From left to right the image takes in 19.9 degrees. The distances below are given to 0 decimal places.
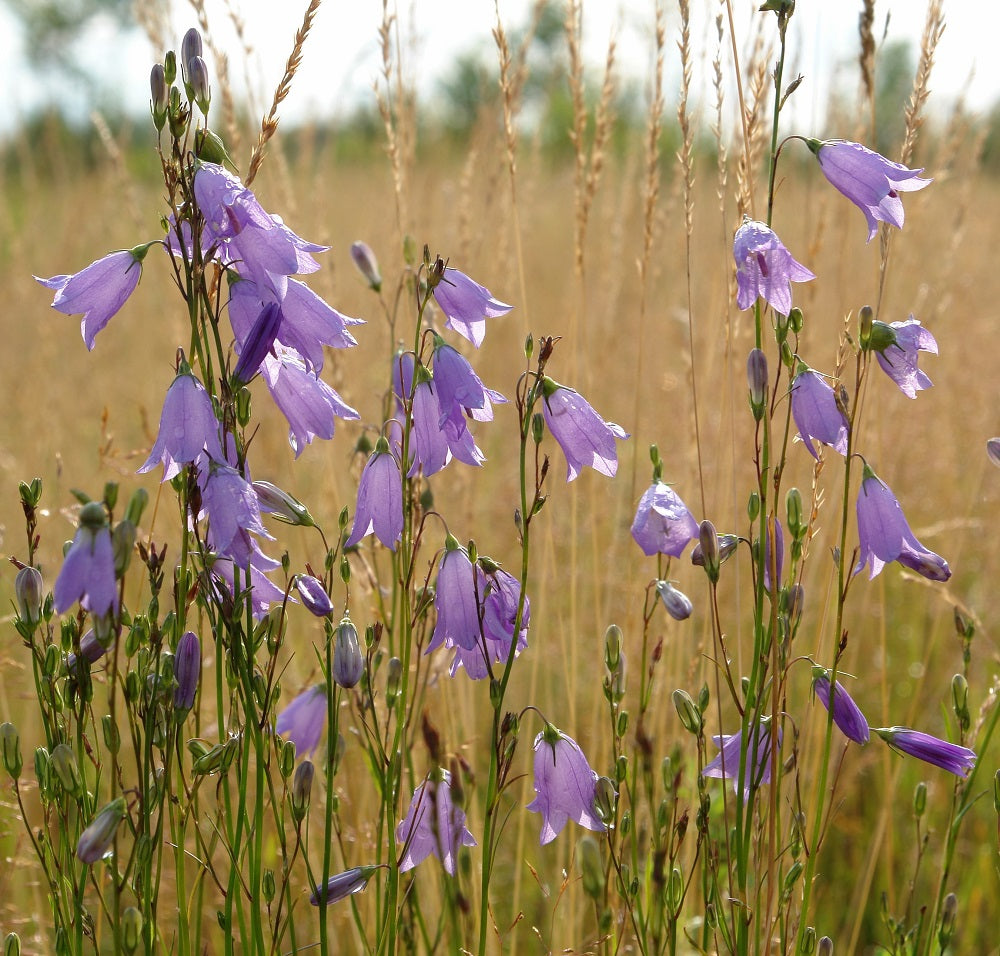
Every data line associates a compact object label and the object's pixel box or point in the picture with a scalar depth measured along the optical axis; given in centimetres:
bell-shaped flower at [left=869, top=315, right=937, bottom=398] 53
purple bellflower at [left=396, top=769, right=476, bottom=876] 53
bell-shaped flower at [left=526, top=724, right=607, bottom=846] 54
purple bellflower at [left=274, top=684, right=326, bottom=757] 58
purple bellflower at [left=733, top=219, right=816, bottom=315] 52
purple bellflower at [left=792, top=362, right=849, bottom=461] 53
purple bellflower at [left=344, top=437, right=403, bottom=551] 54
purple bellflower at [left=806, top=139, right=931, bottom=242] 54
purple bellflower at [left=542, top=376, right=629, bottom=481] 54
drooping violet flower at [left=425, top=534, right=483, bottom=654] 53
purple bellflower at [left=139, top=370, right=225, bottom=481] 51
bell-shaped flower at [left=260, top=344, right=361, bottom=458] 54
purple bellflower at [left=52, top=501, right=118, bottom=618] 48
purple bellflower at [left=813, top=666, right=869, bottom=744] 53
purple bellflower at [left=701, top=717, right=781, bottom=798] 55
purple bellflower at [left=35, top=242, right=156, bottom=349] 53
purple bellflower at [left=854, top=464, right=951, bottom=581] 53
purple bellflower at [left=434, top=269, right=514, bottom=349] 54
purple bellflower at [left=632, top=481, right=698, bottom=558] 53
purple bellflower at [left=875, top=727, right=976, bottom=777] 53
